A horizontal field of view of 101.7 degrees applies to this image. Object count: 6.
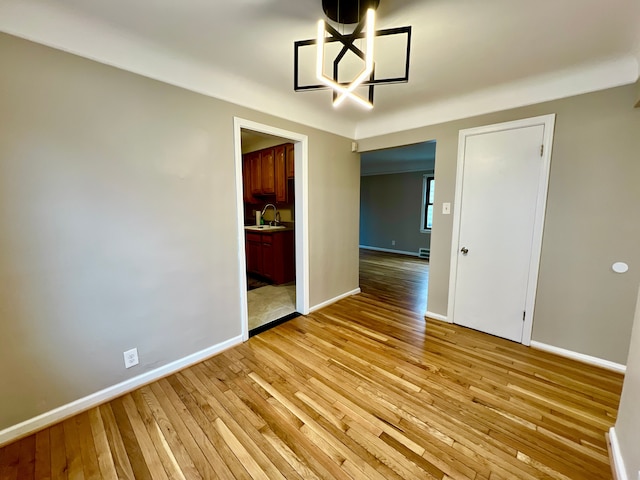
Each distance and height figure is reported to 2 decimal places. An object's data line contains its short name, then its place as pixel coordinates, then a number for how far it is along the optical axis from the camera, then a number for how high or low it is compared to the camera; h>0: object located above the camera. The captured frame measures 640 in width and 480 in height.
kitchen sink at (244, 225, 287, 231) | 4.29 -0.31
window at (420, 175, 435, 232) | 6.72 +0.20
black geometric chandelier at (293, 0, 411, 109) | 1.13 +0.79
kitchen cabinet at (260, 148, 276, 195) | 4.23 +0.63
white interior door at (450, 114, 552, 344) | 2.35 -0.14
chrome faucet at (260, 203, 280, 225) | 4.89 -0.09
